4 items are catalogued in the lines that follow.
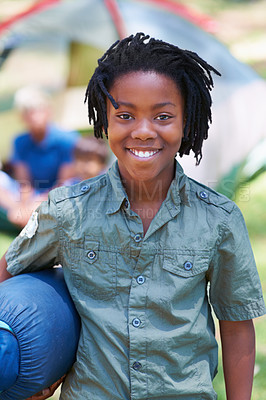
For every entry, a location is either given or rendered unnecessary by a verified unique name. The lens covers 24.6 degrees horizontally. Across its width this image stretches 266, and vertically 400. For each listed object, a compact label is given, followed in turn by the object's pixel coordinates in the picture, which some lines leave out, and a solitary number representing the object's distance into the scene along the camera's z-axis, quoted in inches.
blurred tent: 169.3
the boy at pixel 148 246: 59.2
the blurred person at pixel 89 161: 173.3
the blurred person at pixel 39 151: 178.9
